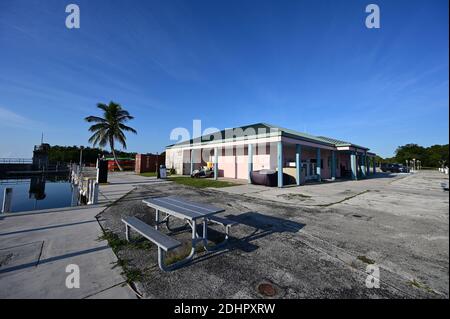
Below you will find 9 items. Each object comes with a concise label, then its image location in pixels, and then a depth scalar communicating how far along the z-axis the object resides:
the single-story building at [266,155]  14.31
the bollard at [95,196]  6.94
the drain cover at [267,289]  2.36
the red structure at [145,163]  25.81
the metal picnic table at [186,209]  3.15
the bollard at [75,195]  11.66
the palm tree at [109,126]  25.78
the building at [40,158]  37.71
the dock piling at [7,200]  5.65
